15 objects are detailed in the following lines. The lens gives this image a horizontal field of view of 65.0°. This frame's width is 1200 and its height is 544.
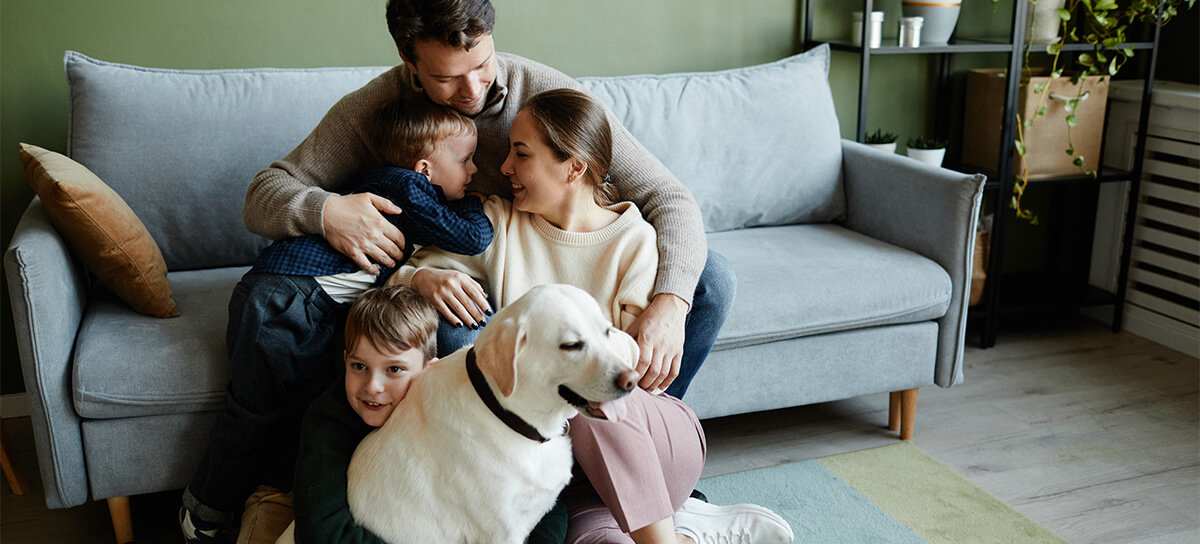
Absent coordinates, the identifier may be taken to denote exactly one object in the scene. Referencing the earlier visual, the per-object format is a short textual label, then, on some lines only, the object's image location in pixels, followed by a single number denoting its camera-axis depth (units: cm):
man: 164
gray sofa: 171
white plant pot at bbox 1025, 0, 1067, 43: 275
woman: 157
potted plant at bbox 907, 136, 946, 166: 279
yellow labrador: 122
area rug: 187
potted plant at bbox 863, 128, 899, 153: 285
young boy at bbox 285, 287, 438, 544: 145
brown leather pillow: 173
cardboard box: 281
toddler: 165
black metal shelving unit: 271
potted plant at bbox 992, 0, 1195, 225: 271
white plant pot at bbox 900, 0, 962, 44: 271
